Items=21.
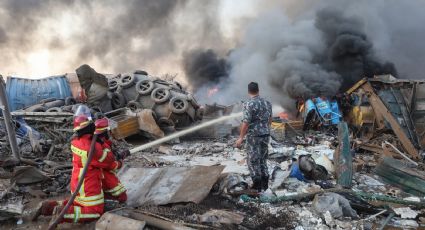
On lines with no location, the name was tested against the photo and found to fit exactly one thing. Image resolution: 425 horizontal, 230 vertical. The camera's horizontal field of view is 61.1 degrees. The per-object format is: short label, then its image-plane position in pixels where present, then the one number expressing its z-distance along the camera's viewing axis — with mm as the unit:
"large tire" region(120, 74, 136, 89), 11101
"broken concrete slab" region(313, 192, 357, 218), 4277
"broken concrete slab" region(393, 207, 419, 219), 4406
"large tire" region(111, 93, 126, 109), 10758
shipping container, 9703
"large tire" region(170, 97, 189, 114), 10328
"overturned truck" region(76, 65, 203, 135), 10000
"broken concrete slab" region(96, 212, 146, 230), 3502
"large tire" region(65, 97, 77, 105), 9462
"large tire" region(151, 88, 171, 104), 10477
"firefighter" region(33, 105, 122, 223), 3791
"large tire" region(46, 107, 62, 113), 8494
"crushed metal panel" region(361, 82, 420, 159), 7863
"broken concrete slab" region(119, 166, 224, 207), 4590
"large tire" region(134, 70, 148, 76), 12364
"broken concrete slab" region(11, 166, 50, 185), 5074
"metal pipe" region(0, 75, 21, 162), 5160
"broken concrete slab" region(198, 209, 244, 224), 3943
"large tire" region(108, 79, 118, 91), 11094
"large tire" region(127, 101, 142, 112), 10617
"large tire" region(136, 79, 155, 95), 10776
